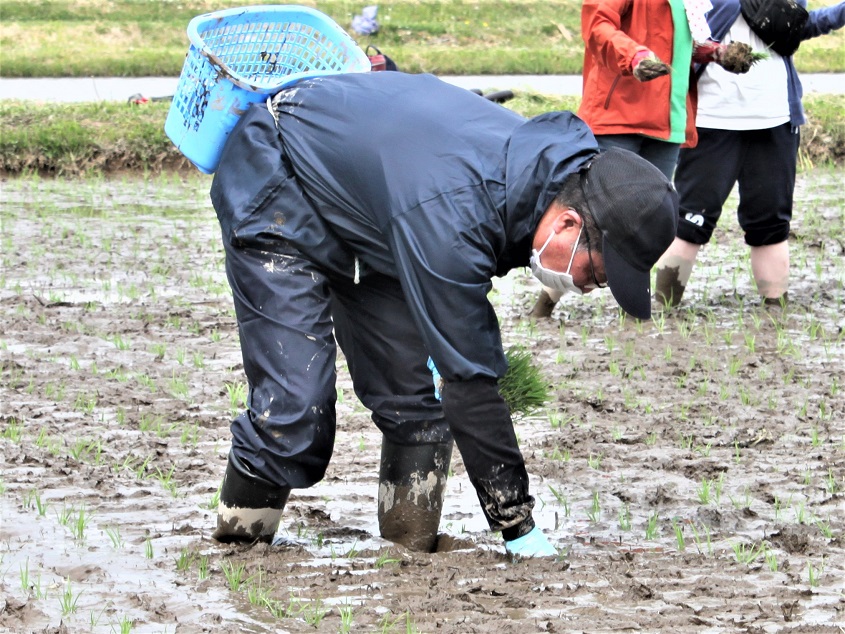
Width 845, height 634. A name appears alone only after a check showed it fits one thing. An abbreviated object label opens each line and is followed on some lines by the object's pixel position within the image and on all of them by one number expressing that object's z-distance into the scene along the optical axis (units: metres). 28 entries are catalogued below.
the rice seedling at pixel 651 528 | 7.11
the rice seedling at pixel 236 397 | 9.36
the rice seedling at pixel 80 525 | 6.97
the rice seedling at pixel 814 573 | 6.34
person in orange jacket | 10.43
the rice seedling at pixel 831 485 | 7.71
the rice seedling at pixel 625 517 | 7.29
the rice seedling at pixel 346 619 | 5.75
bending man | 5.50
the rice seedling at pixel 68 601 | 5.96
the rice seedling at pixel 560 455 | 8.46
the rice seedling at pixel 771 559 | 6.51
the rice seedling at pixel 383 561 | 6.67
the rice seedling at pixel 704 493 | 7.57
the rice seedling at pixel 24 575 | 6.20
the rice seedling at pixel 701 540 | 6.83
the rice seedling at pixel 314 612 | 5.86
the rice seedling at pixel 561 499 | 7.62
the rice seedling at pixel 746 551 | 6.63
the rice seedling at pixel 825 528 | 7.00
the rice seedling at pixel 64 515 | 7.12
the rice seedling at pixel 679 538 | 6.90
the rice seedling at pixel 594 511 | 7.48
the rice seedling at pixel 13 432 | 8.48
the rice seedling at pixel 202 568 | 6.39
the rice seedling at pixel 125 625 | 5.67
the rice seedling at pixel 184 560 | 6.53
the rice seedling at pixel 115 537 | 6.90
